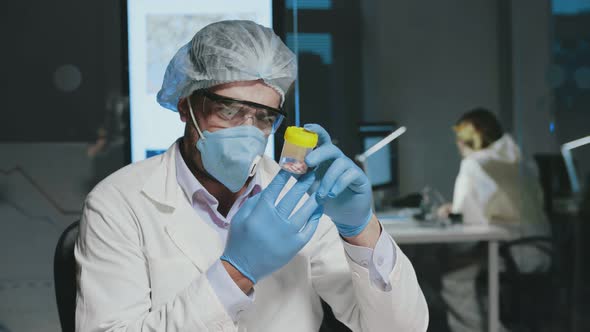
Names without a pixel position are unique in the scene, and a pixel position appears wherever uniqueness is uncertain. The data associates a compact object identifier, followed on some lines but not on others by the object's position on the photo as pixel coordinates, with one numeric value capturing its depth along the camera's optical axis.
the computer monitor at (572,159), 3.30
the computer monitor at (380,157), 3.31
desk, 3.06
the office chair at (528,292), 3.38
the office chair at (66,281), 1.26
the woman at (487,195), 3.43
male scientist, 1.06
